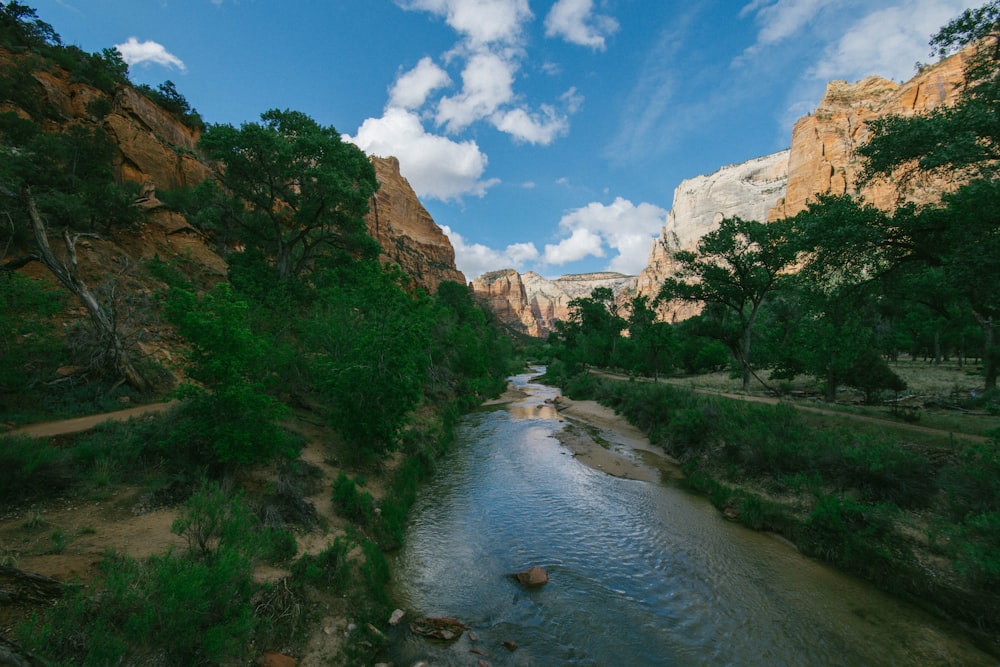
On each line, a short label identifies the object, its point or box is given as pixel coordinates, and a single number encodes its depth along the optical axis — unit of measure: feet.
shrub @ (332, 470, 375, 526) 31.48
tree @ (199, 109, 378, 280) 60.08
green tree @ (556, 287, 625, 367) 177.17
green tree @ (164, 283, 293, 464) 25.31
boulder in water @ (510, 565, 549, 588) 27.45
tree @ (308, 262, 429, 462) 39.40
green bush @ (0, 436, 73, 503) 20.29
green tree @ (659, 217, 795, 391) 78.79
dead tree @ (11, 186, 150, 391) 36.27
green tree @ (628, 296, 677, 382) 121.49
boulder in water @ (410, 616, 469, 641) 22.03
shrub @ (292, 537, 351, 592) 21.45
